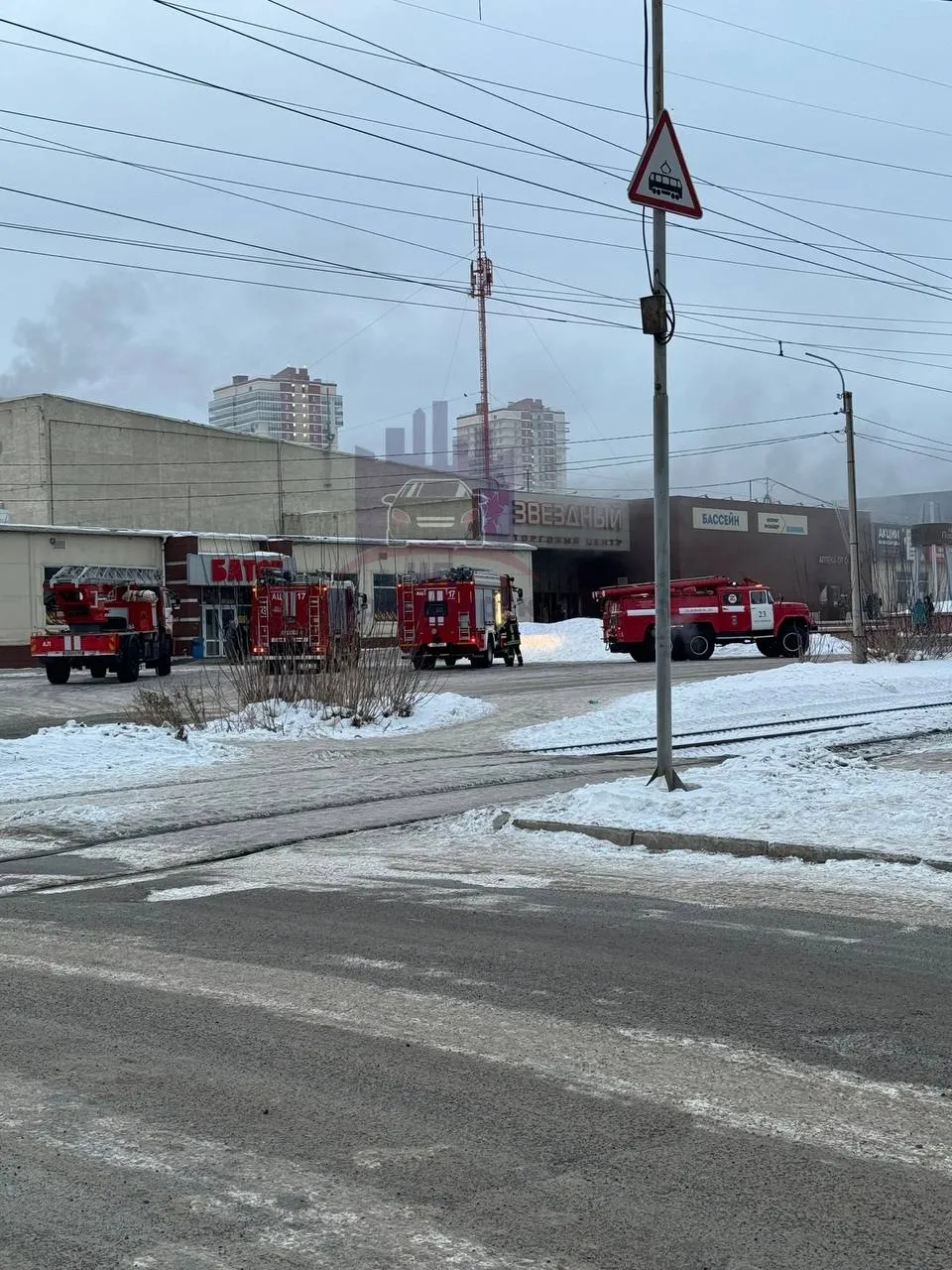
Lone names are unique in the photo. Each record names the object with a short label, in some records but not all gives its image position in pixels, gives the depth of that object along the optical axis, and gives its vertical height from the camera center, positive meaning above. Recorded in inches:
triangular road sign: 443.2 +147.4
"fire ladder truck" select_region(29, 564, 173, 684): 1378.3 +12.0
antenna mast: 2946.6 +773.7
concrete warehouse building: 2121.1 +212.2
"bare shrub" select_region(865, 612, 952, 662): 1243.2 -23.1
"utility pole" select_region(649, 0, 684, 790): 458.6 +28.0
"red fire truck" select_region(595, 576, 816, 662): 1601.9 +1.7
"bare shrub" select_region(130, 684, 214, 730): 750.5 -44.9
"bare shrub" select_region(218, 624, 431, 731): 822.5 -36.4
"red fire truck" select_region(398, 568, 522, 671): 1521.9 +12.8
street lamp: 1197.1 +66.6
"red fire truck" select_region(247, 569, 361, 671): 1148.3 +21.7
